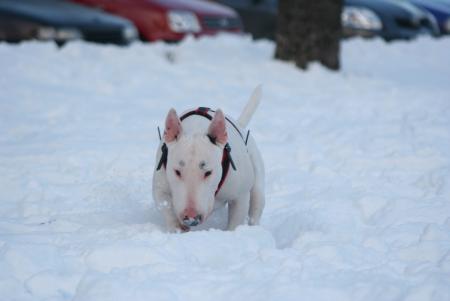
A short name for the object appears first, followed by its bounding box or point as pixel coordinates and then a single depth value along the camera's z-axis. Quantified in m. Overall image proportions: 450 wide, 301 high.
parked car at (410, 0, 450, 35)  17.50
